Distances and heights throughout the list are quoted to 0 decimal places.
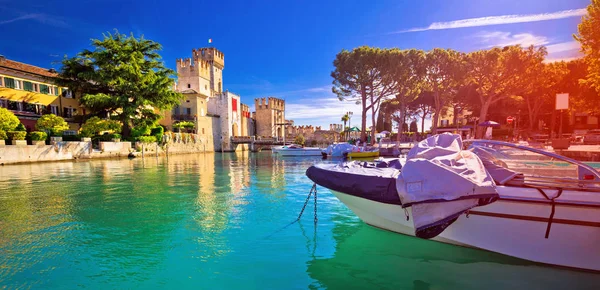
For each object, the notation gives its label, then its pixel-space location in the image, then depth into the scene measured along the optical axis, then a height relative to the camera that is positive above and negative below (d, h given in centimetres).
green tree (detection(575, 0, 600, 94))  1172 +404
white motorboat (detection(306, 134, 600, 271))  372 -101
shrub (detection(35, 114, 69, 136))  2659 +135
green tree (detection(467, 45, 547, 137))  2761 +627
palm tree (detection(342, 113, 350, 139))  7438 +408
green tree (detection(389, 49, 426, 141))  3222 +733
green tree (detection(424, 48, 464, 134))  3072 +695
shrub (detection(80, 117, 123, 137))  2952 +121
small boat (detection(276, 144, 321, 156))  3666 -233
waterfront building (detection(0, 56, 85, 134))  2692 +471
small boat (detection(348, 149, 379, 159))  2709 -207
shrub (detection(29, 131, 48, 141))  2453 +21
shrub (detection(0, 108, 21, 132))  2242 +147
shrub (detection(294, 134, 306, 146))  5909 -130
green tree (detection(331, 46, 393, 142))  3288 +718
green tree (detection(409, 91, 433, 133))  4852 +509
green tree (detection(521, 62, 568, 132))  2801 +479
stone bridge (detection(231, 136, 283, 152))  5431 -130
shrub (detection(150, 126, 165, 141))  3642 +56
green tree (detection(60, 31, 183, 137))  3141 +684
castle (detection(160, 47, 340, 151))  4812 +495
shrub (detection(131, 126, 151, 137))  3375 +68
